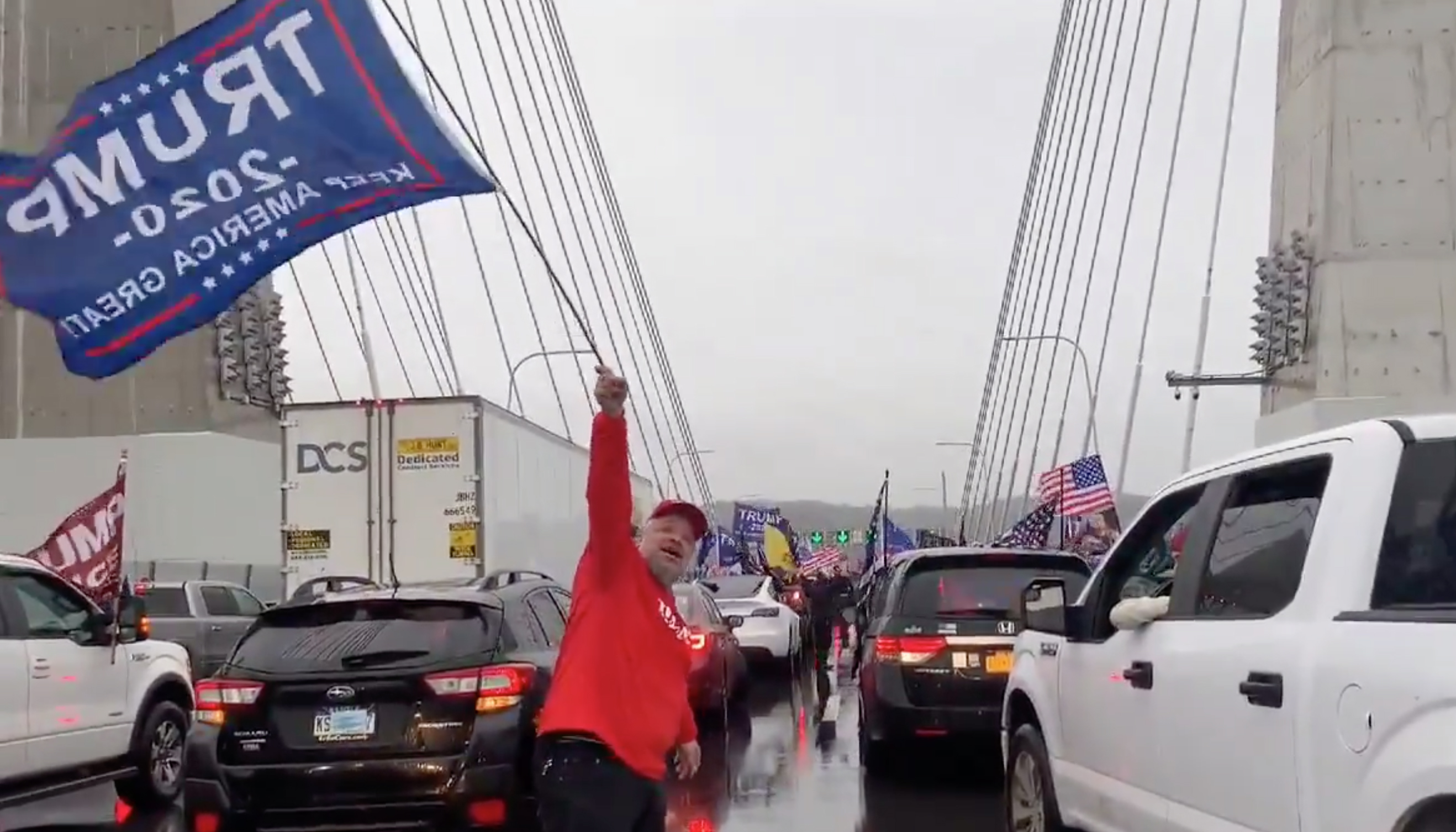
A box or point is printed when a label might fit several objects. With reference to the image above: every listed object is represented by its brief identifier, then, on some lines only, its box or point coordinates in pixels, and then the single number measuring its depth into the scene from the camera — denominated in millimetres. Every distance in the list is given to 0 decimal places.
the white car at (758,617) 20453
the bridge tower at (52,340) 27906
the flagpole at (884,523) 35125
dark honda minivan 10031
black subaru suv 6930
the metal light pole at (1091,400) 41969
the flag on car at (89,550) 12438
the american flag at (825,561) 35344
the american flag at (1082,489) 29344
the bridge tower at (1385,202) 24938
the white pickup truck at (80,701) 8969
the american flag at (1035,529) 30516
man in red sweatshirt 4277
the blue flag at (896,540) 51403
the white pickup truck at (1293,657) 3691
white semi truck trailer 15016
